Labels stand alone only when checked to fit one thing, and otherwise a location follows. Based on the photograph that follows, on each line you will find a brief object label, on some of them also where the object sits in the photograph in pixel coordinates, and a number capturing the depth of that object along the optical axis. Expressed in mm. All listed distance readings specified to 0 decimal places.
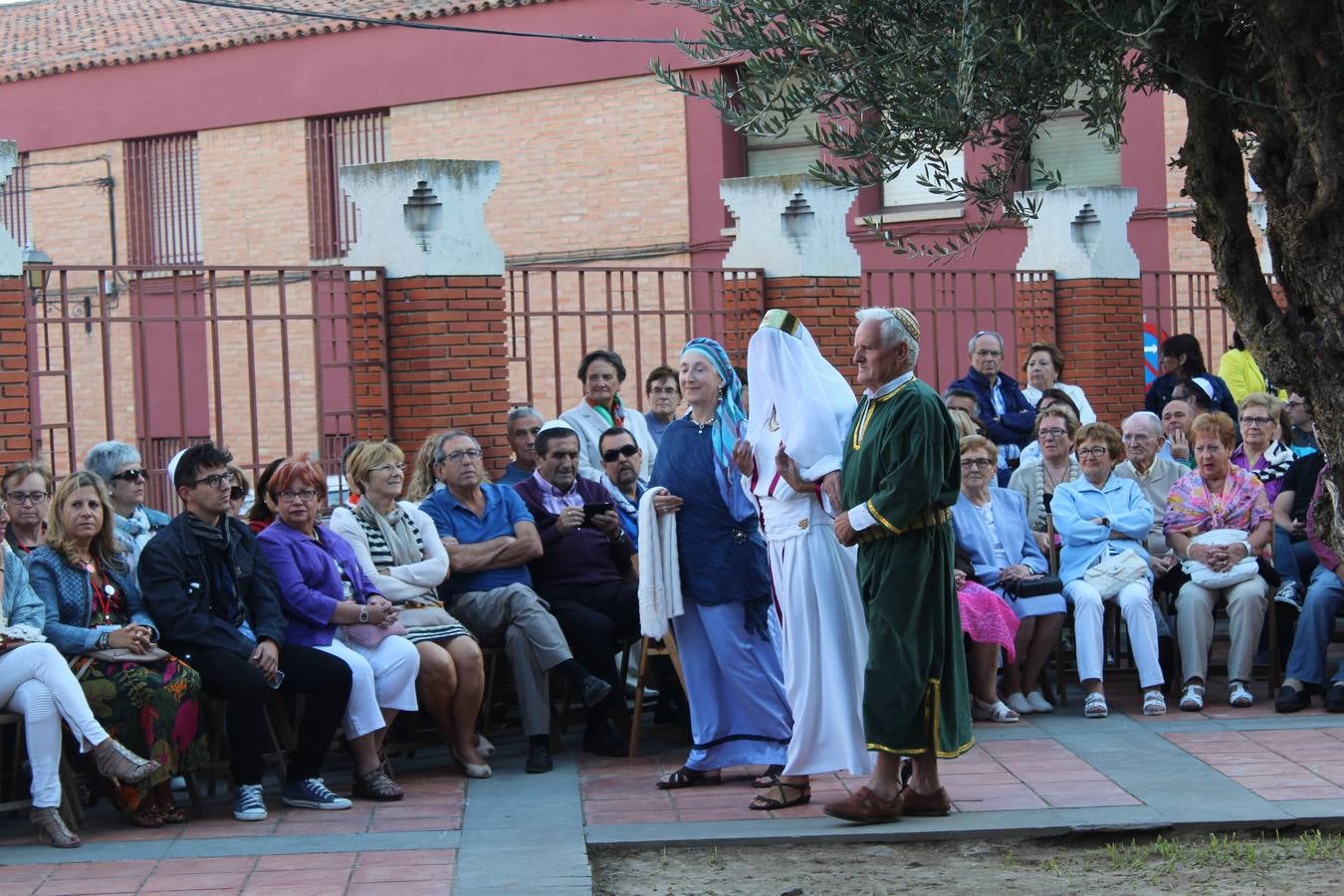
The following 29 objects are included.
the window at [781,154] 21844
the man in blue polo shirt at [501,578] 8352
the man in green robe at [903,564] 6805
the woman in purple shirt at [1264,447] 10156
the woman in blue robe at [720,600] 7758
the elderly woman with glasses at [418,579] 8117
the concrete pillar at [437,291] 11250
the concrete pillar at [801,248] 13047
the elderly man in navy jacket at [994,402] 12086
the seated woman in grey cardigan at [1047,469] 10133
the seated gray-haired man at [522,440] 9727
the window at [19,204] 28016
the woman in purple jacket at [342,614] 7754
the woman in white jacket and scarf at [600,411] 10398
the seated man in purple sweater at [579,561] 8742
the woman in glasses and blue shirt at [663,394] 10578
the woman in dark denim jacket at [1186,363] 12469
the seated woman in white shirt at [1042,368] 12859
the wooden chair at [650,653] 8258
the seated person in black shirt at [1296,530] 9703
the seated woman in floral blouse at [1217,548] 9422
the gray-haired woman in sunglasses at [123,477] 8133
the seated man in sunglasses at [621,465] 9445
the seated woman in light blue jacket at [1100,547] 9266
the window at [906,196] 21391
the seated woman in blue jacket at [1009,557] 9352
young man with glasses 7438
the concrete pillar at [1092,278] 15242
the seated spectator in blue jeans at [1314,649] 9156
